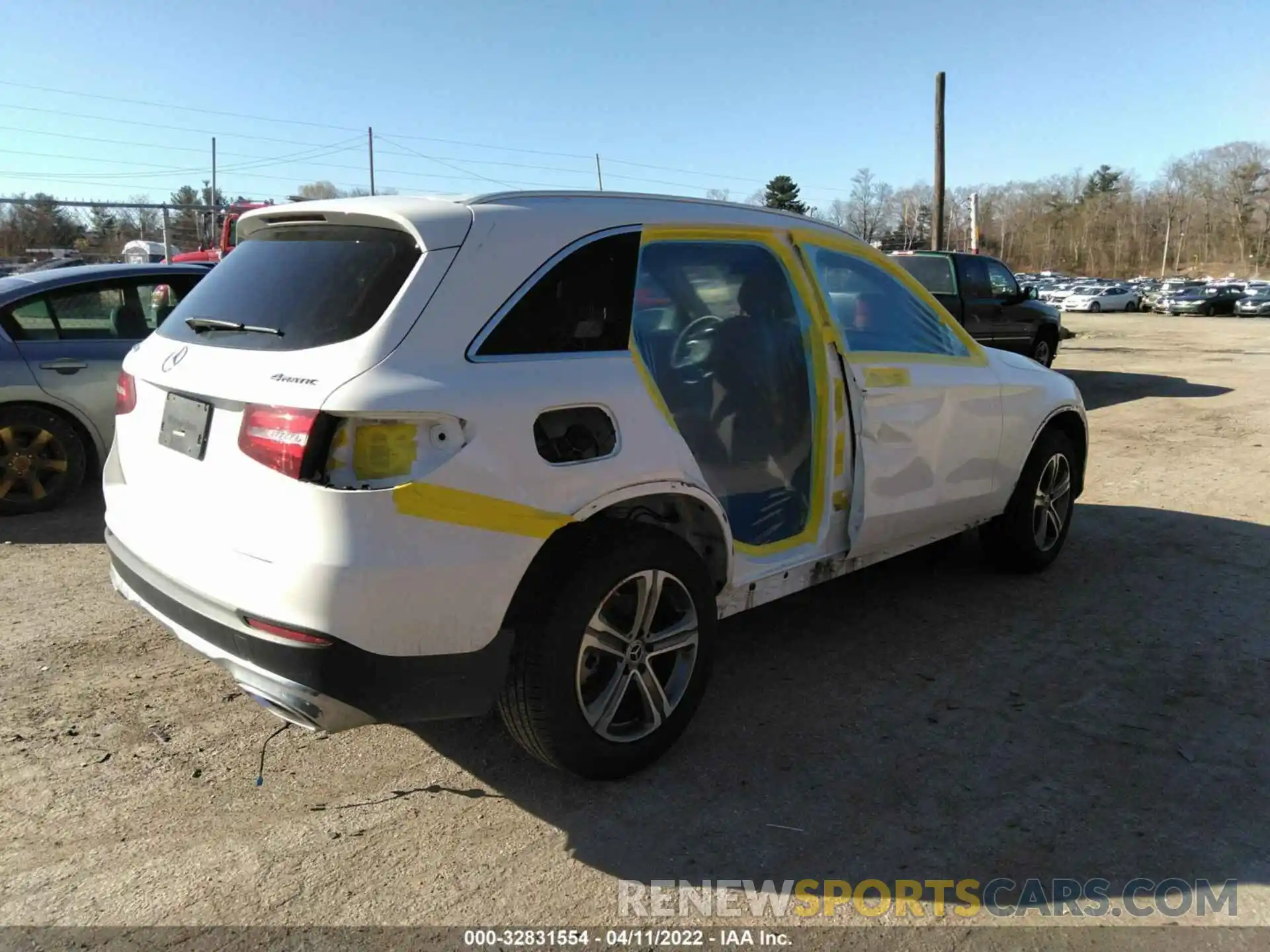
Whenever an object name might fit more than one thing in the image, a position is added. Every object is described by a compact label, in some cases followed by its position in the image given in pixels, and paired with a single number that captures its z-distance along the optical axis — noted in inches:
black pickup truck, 512.7
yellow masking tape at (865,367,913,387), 152.3
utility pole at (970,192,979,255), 1177.4
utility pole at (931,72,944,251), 1005.2
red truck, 629.6
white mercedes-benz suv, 95.4
